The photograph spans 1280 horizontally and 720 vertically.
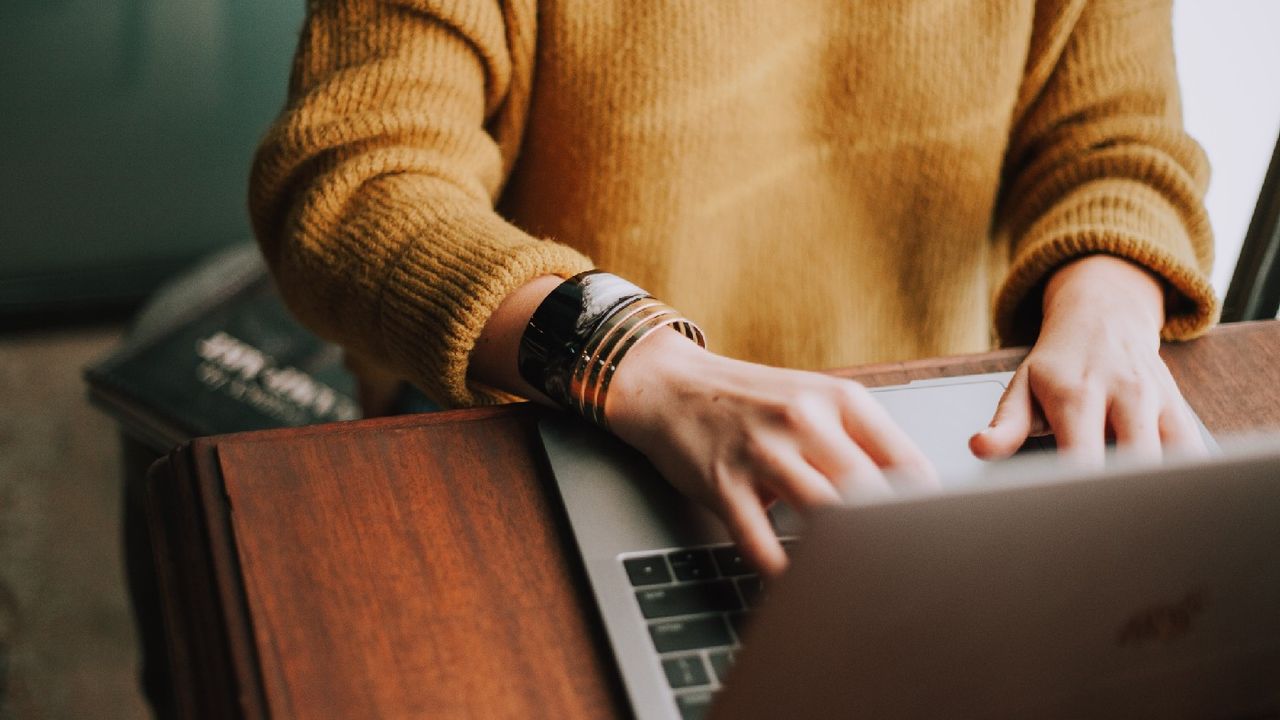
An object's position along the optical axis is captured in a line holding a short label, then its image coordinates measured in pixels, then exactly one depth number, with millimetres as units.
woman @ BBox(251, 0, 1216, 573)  527
